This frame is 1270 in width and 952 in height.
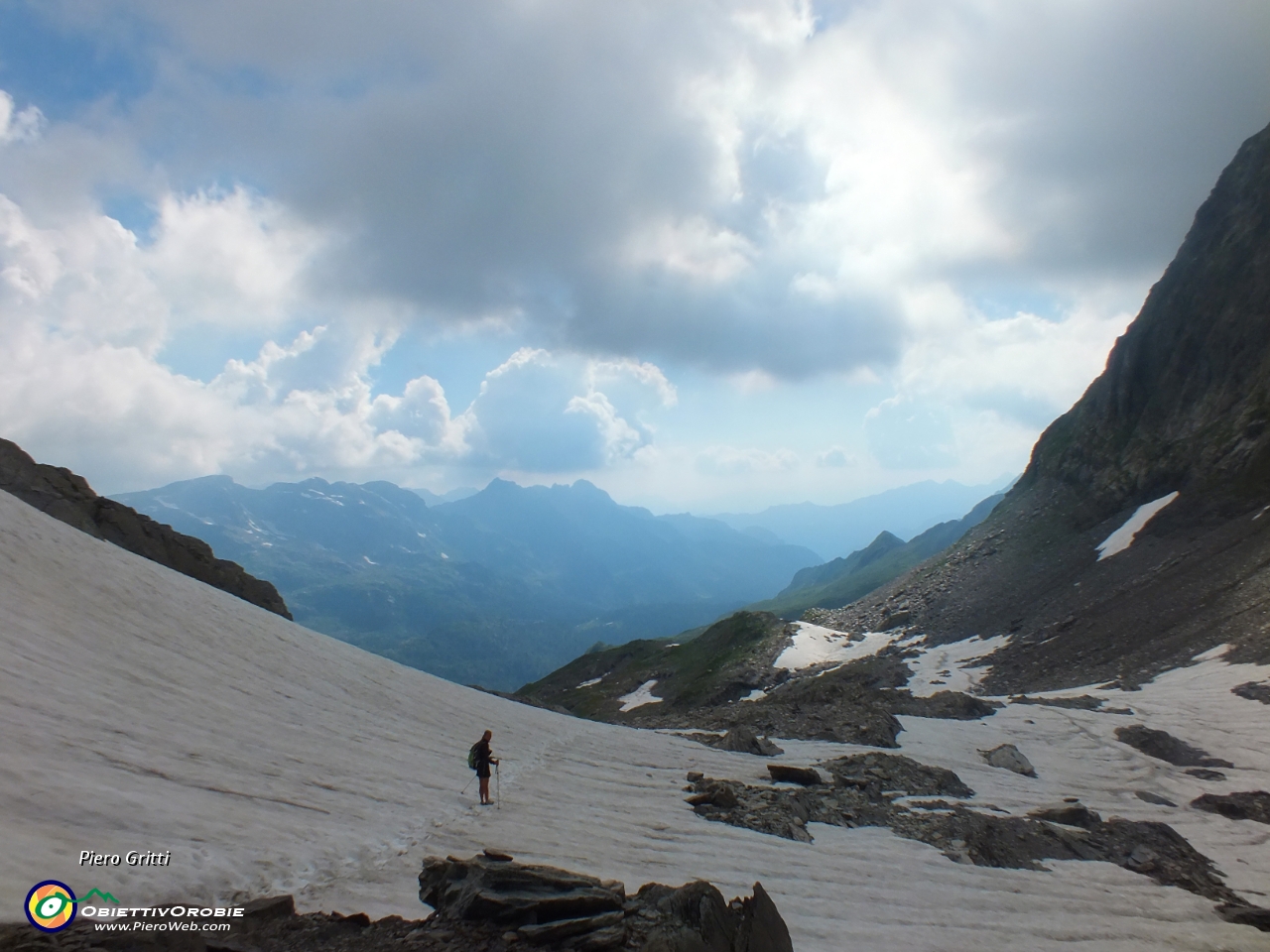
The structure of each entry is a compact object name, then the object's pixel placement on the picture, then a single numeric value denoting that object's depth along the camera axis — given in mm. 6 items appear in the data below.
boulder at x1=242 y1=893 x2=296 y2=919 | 9617
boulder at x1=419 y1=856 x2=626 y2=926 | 10266
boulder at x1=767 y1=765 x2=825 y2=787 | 24922
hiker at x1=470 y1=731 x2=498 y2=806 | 18219
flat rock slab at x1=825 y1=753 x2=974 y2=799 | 24359
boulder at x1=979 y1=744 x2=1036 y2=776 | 29141
